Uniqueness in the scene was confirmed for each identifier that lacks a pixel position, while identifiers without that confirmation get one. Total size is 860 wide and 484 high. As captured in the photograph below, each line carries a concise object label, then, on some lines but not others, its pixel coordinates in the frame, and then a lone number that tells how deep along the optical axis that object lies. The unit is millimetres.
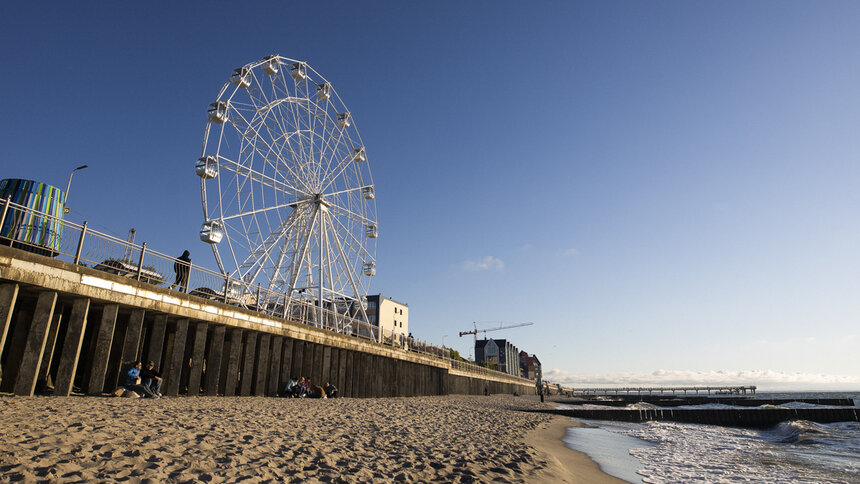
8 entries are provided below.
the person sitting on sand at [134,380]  13039
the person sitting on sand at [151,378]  13594
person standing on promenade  16109
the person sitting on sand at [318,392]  21359
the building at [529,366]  165388
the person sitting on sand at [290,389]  19953
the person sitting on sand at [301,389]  20273
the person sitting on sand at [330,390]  22950
